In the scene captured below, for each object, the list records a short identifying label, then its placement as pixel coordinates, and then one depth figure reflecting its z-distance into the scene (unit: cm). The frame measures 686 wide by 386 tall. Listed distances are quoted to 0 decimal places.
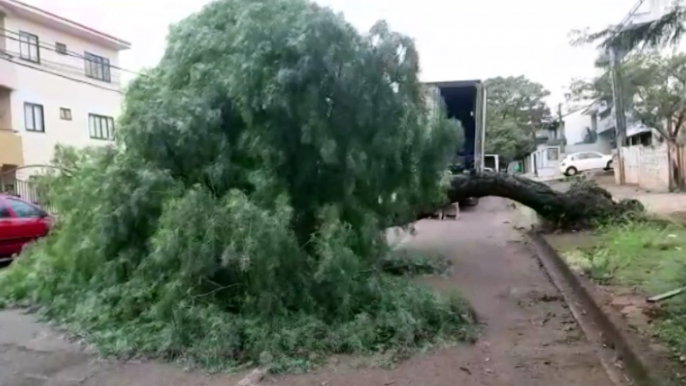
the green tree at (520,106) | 5272
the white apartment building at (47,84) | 2098
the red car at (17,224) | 1125
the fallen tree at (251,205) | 566
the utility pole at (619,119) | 2301
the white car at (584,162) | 3491
